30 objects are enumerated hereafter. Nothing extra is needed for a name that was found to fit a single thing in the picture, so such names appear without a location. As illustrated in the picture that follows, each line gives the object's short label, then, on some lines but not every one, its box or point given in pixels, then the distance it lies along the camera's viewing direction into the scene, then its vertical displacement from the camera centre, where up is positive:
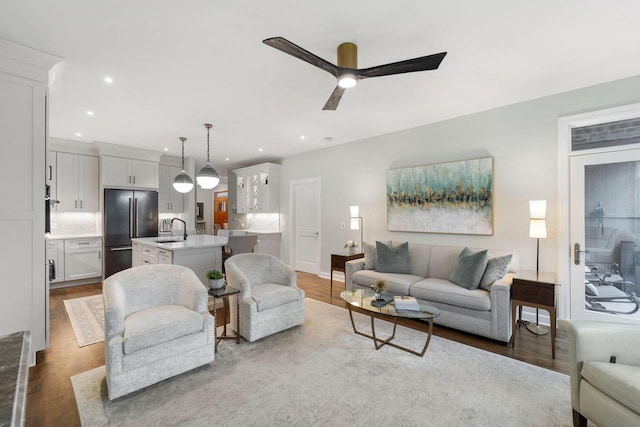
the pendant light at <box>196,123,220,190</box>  4.51 +0.57
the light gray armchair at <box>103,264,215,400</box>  2.05 -0.88
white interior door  6.19 -0.26
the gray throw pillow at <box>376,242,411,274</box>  4.05 -0.66
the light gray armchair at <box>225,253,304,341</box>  2.94 -0.88
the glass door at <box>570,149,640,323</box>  2.96 -0.24
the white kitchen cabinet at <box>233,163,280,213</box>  6.84 +0.60
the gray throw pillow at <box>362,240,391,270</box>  4.30 -0.67
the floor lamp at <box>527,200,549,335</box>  3.09 -0.07
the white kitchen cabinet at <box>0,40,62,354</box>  2.45 +0.21
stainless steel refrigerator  5.58 -0.20
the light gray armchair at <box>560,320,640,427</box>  1.52 -0.87
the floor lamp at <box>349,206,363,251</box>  5.00 -0.09
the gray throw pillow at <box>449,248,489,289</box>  3.24 -0.66
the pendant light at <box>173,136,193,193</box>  4.79 +0.50
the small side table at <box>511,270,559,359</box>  2.72 -0.81
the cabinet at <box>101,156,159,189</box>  5.67 +0.83
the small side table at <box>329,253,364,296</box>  4.66 -0.78
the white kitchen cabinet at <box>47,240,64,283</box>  5.15 -0.77
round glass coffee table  2.59 -0.91
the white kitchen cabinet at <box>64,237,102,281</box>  5.31 -0.86
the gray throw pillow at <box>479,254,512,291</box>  3.15 -0.63
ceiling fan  1.85 +1.06
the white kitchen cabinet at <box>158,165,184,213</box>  6.71 +0.47
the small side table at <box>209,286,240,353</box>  2.82 -0.88
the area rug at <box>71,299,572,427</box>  1.87 -1.34
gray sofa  2.94 -0.90
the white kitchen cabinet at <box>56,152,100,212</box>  5.37 +0.59
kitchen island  3.95 -0.58
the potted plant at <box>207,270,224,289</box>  2.89 -0.68
